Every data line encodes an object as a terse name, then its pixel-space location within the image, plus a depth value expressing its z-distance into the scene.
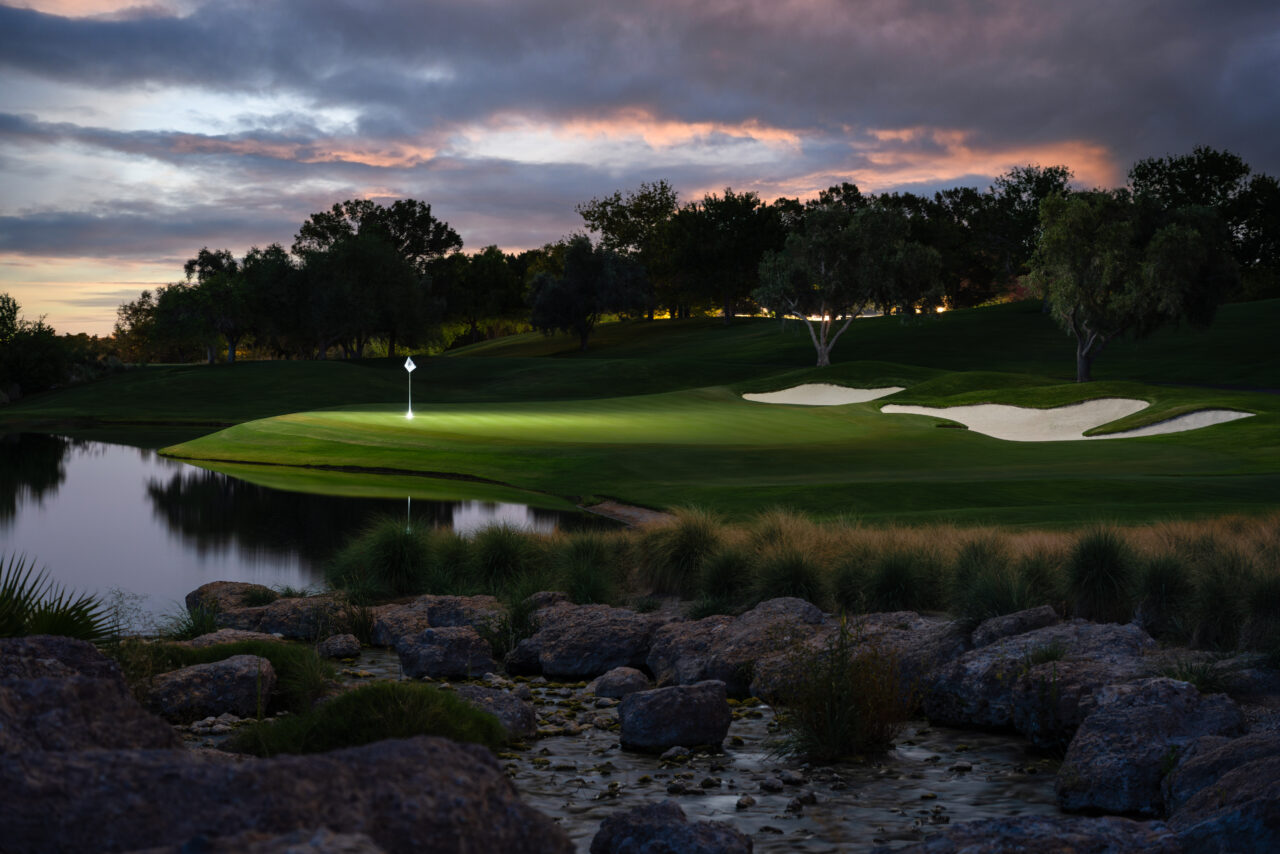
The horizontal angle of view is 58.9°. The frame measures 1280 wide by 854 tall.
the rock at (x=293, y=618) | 14.88
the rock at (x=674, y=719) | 9.85
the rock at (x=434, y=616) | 14.34
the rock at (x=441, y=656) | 12.53
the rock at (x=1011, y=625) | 11.66
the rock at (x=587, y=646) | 13.05
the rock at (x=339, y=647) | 13.72
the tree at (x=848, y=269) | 70.62
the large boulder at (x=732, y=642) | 11.89
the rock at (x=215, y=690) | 10.43
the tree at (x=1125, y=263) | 54.81
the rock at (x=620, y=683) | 11.66
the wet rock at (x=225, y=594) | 16.11
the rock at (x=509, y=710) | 10.05
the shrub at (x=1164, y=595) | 12.71
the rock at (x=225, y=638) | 12.54
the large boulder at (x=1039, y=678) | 9.79
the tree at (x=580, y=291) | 105.81
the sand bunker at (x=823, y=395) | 59.19
